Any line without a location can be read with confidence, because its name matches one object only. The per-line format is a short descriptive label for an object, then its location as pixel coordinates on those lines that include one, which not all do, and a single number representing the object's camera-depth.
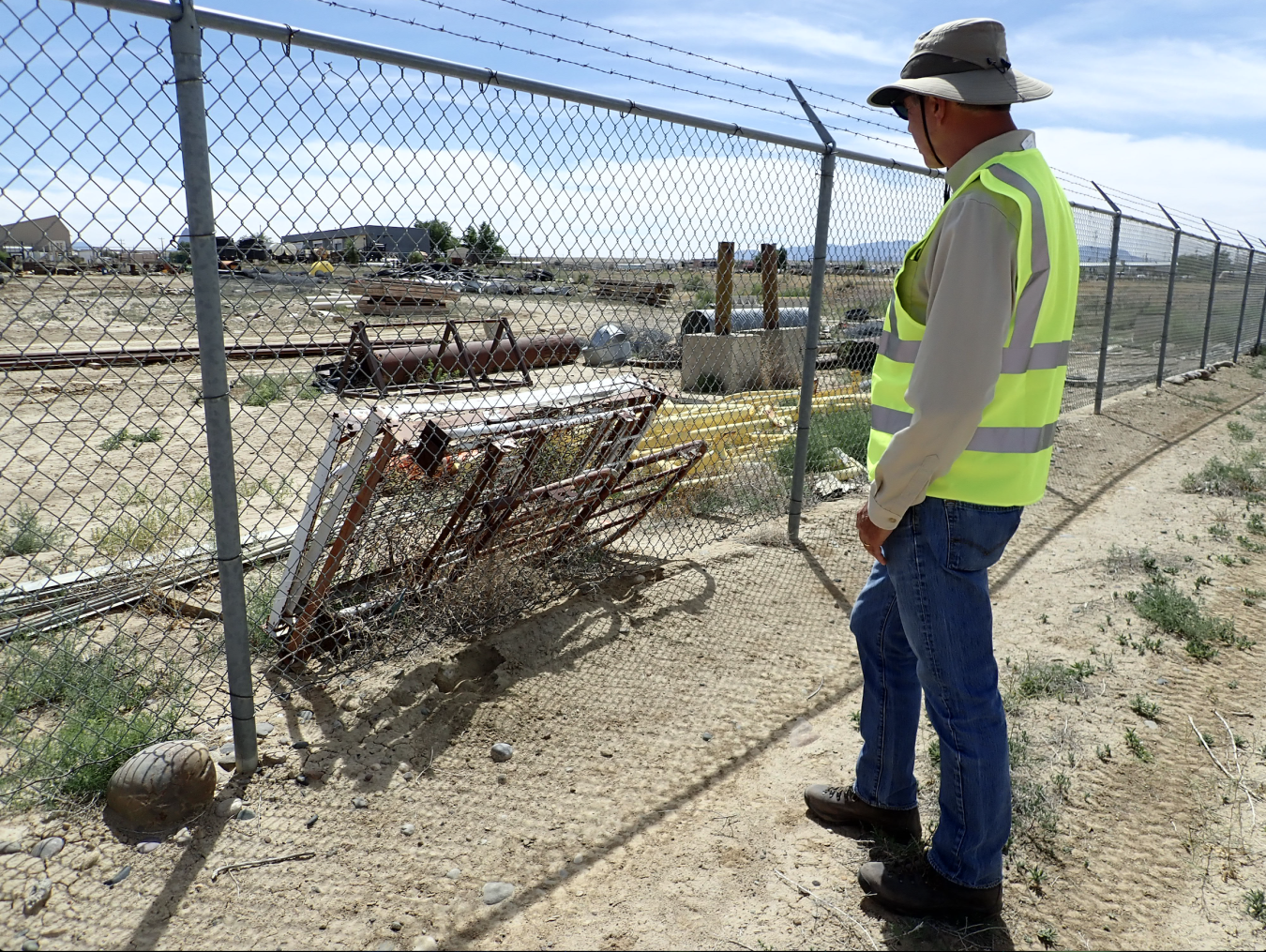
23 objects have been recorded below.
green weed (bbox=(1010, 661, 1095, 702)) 3.69
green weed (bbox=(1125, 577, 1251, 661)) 4.19
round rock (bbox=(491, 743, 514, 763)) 3.21
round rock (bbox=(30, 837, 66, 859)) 2.54
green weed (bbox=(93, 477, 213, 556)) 5.30
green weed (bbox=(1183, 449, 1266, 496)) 7.18
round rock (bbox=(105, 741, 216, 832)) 2.69
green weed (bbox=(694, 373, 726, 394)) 12.49
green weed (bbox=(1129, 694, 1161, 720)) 3.54
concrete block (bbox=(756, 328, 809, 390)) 12.69
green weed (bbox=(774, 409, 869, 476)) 7.42
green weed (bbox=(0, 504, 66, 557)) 5.24
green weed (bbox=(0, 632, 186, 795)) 2.88
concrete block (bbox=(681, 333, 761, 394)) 12.23
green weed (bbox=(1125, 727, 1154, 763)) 3.23
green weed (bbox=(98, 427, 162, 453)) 8.31
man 1.93
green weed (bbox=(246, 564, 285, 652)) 3.85
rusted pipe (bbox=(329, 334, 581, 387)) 11.80
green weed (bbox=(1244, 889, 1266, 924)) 2.41
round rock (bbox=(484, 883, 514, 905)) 2.49
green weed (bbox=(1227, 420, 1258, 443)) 9.70
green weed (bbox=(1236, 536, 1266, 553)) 5.61
